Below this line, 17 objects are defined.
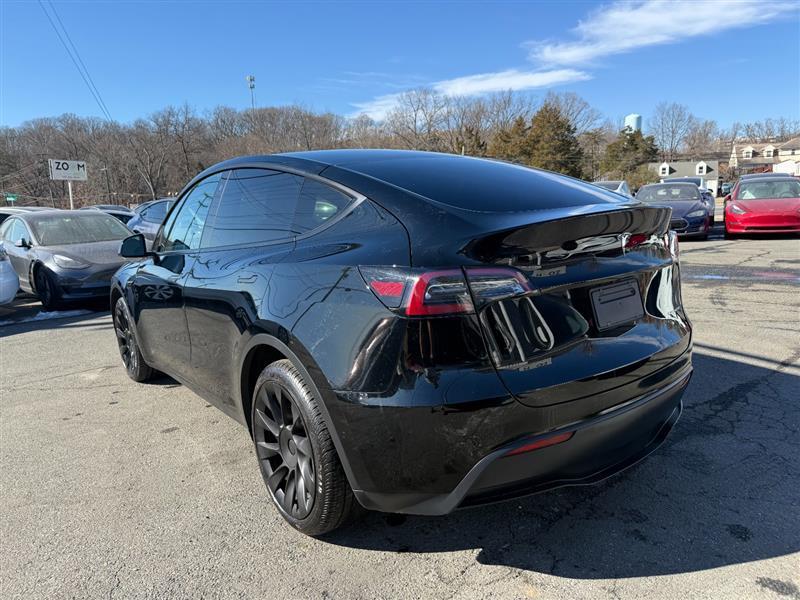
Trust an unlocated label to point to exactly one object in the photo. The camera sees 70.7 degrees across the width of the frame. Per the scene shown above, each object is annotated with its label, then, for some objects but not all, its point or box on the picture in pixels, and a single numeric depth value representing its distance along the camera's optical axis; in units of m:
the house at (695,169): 82.31
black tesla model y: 1.96
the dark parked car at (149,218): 13.51
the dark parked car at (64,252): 8.66
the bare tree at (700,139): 99.07
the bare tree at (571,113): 71.78
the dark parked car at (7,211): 12.28
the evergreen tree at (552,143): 58.06
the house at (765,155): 101.38
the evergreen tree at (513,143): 59.28
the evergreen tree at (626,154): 67.12
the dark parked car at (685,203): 13.45
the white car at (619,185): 17.56
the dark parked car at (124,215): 17.44
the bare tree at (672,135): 97.38
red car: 12.37
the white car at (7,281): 8.32
